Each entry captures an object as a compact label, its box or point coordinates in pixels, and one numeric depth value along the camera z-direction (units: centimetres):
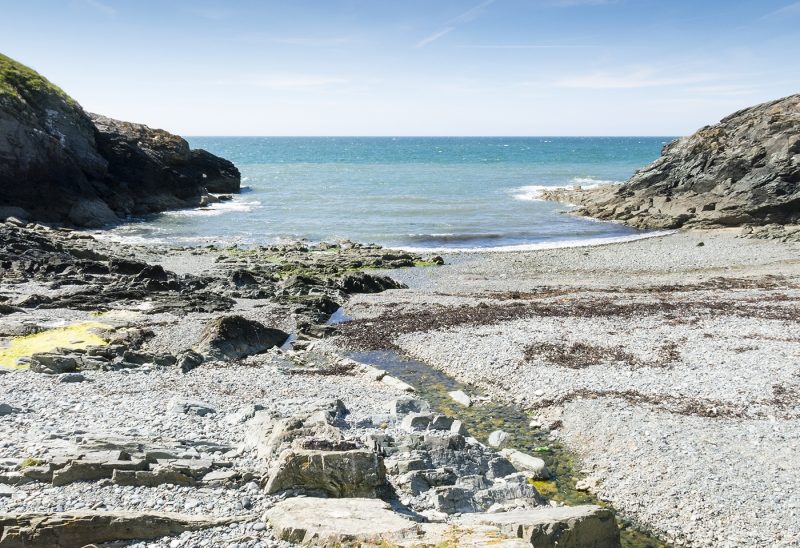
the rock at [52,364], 2070
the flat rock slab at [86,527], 1002
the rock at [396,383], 2148
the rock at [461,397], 2028
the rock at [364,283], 3794
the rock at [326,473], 1212
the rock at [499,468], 1467
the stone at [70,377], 1973
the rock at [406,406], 1841
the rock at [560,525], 1022
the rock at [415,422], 1709
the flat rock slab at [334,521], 962
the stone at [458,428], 1702
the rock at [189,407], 1698
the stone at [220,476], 1242
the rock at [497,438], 1719
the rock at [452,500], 1304
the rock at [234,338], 2467
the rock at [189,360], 2264
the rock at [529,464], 1531
